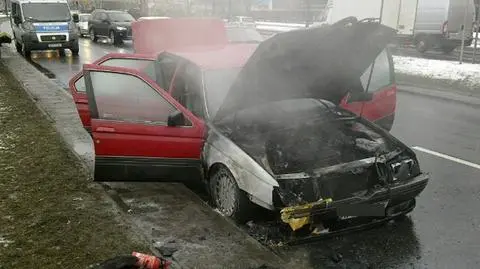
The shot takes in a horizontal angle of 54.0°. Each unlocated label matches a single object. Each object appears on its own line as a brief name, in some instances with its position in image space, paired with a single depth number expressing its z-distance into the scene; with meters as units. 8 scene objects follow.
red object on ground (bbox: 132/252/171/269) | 3.13
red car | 3.77
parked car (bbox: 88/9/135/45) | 23.56
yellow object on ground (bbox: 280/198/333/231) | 3.45
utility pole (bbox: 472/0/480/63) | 18.75
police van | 17.55
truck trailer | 17.95
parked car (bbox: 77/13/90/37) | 28.33
